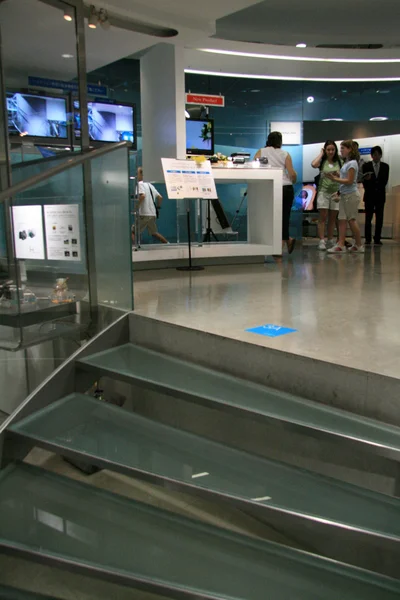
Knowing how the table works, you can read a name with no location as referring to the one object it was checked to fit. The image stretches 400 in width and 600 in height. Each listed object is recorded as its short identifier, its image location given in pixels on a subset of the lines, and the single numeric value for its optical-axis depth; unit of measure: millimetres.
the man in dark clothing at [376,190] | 9039
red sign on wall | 8648
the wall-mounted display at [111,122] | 7957
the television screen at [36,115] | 7020
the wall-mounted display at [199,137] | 7293
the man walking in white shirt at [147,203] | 7145
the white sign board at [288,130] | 11273
